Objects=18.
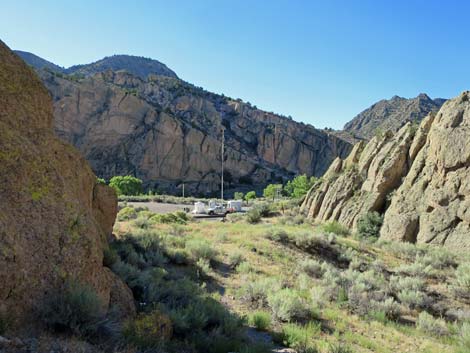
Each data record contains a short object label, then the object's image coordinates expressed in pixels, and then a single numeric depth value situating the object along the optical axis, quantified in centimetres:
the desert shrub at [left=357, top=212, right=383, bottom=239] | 1819
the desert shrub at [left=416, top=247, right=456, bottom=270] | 1312
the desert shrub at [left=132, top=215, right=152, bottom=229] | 1606
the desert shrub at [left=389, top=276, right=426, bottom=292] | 1043
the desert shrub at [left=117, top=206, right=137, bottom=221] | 1945
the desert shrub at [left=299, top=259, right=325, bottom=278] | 1179
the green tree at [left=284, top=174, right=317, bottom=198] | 4381
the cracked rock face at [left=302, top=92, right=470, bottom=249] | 1565
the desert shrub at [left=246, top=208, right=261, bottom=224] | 2405
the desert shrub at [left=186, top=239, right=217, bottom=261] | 1145
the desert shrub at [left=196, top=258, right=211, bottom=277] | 1016
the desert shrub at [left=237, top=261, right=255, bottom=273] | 1099
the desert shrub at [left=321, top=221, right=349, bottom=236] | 1878
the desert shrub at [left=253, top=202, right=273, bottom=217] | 2677
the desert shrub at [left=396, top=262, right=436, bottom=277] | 1225
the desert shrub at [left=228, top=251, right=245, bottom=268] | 1174
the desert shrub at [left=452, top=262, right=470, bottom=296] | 1082
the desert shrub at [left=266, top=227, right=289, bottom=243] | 1563
